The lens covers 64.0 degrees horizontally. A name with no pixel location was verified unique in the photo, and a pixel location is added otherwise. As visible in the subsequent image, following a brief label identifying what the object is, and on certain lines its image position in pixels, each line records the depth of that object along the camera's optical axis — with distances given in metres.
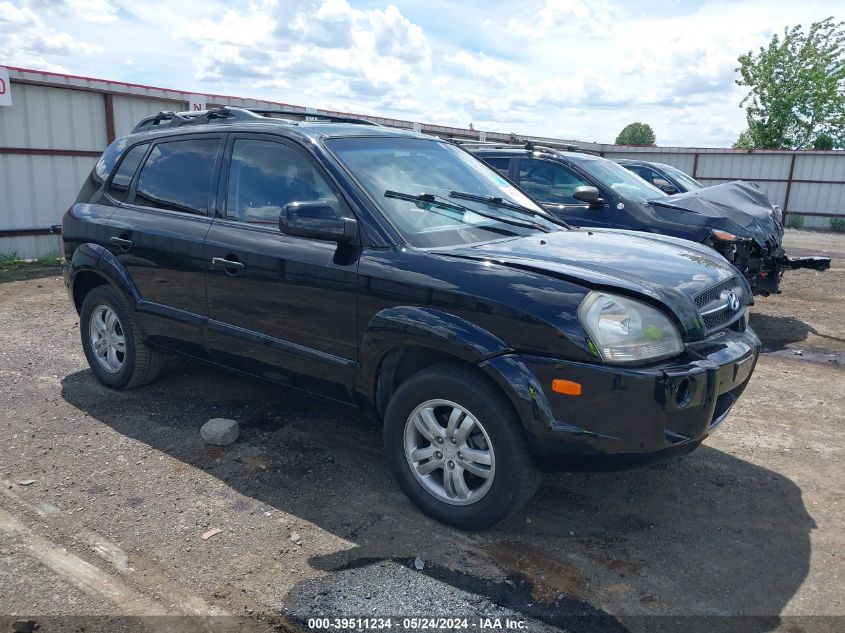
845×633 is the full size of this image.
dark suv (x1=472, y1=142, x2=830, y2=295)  6.99
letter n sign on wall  12.84
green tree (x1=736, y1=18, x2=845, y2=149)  29.56
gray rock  4.15
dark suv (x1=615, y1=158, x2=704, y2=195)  11.42
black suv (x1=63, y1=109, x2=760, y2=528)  2.85
